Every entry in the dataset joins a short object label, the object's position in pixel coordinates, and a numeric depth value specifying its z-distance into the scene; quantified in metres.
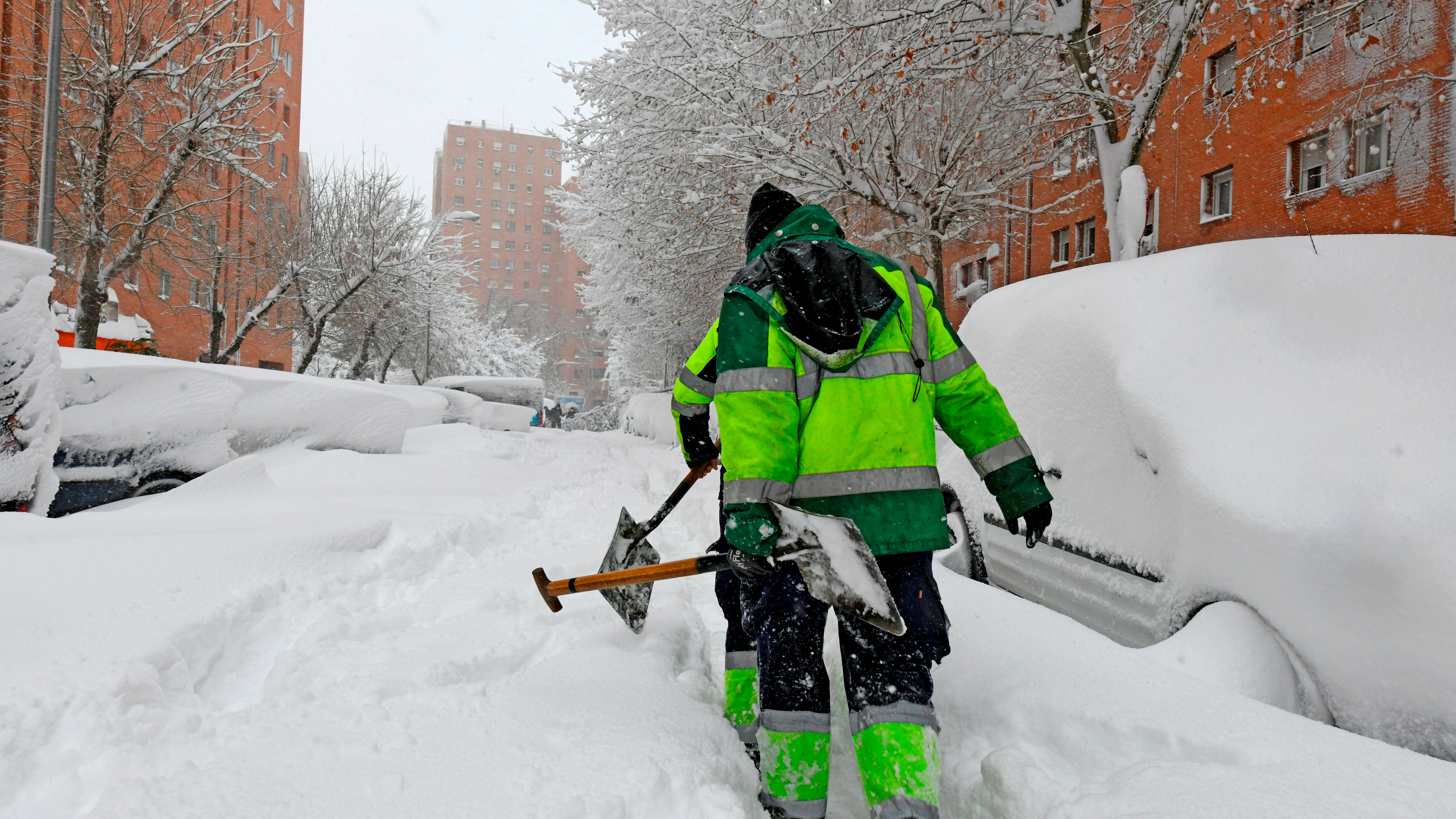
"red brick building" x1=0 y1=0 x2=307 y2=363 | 10.70
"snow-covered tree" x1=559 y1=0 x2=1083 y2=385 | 7.57
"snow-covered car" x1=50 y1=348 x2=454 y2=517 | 4.36
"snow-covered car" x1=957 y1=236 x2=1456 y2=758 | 1.79
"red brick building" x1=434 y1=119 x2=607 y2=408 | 92.12
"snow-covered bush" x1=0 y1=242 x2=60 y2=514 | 3.63
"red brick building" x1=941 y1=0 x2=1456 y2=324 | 7.19
